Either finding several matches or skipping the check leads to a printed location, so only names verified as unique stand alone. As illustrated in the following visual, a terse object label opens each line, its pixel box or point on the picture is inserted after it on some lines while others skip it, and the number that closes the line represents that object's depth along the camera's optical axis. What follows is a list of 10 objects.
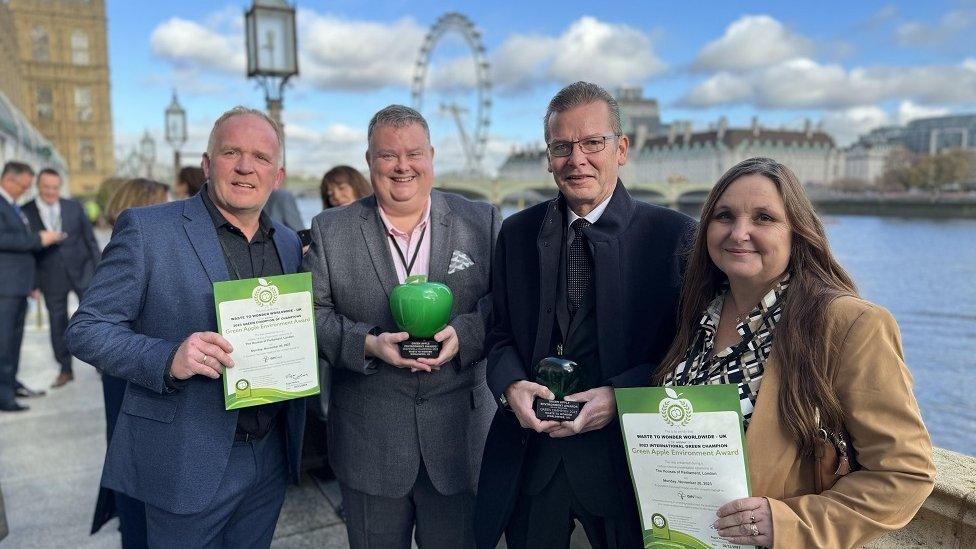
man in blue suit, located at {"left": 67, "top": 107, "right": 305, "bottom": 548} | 1.80
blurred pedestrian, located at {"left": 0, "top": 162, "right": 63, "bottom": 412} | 5.18
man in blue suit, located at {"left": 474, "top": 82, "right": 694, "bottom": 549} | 1.80
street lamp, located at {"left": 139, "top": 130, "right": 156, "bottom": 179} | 17.38
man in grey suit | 2.13
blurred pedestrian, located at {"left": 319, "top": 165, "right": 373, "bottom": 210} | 3.99
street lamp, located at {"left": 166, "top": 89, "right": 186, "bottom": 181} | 12.71
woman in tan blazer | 1.29
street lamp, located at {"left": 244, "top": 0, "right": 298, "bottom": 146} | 5.94
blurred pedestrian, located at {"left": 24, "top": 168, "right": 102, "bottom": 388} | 5.86
